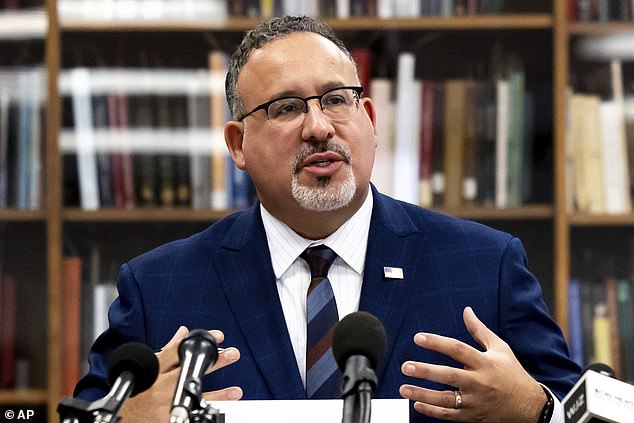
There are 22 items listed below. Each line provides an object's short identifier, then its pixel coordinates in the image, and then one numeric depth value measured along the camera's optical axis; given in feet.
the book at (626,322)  20.61
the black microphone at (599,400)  9.20
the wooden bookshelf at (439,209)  20.61
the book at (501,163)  20.65
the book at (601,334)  20.65
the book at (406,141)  20.74
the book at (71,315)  20.80
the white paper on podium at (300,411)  9.78
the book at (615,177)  20.68
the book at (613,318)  20.65
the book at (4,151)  20.71
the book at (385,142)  20.74
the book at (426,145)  20.71
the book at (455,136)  20.70
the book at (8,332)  20.83
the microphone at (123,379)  8.48
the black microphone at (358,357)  8.14
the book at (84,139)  20.80
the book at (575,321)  20.61
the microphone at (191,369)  8.17
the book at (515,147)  20.67
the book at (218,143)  20.84
